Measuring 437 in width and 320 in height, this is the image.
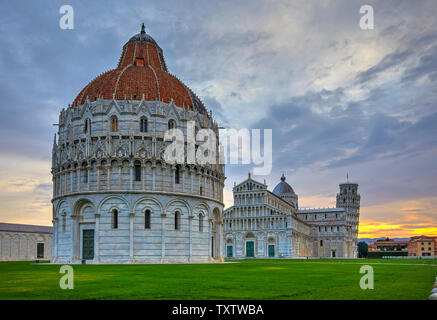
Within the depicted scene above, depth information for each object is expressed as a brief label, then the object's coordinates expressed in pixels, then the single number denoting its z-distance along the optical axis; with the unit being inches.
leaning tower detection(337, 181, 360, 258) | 6718.0
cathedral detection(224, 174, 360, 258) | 4662.9
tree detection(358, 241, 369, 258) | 6830.7
